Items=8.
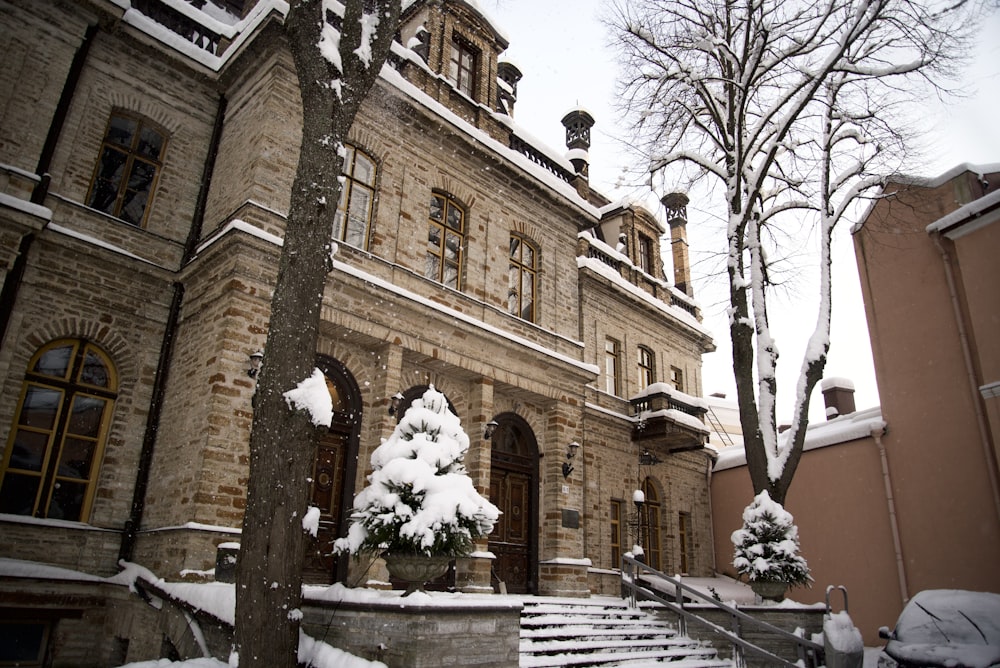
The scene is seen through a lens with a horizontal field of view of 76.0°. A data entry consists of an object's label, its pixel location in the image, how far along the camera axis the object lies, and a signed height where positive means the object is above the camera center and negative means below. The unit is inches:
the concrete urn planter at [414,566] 247.0 -5.4
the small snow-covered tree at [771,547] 432.5 +10.6
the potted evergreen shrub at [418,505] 246.8 +17.4
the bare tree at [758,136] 450.9 +312.2
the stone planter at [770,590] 434.3 -16.8
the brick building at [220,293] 354.3 +157.4
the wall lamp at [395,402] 414.2 +91.1
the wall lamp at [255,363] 357.7 +97.0
